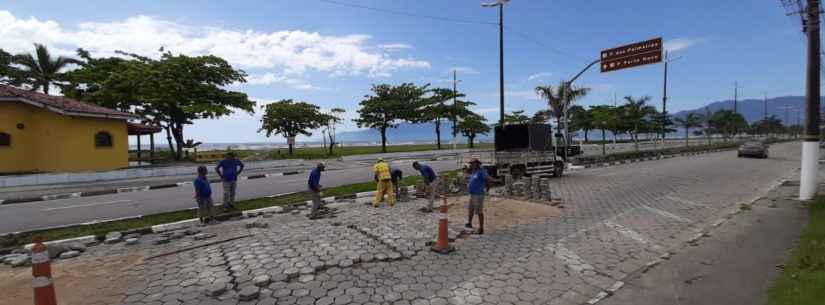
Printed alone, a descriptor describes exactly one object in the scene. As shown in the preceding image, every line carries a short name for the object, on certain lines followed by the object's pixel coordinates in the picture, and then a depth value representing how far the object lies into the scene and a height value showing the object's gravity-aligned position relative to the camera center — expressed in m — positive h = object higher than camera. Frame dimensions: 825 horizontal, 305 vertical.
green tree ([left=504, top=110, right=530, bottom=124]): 40.04 +2.44
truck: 15.23 -0.70
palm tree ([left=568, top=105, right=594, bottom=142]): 56.47 +3.18
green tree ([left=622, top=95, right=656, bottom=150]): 31.02 +2.36
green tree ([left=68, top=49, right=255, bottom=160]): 24.08 +4.22
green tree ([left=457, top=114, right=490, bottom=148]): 41.47 +1.63
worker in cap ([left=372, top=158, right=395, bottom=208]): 10.38 -1.27
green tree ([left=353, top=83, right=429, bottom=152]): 38.69 +3.88
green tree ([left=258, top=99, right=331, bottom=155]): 34.22 +2.44
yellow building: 17.97 +0.72
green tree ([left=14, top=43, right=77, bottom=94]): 29.41 +6.94
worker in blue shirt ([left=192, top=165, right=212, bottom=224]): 8.41 -1.30
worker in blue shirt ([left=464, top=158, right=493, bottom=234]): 7.37 -1.03
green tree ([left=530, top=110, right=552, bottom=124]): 45.23 +3.00
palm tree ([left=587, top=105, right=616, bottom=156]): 31.07 +1.81
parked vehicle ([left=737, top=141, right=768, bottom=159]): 27.47 -1.19
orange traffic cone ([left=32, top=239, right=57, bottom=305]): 3.40 -1.33
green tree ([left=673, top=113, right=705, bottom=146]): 49.94 +2.24
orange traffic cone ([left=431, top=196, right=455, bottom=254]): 6.11 -1.79
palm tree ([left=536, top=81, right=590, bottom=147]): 27.30 +3.34
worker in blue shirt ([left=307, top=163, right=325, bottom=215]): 9.34 -1.18
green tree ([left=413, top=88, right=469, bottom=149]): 40.94 +3.83
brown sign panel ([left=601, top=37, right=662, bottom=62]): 15.37 +4.12
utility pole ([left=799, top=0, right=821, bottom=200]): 10.54 +0.62
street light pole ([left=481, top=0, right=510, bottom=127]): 19.64 +4.82
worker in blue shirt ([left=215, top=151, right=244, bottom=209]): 9.77 -0.92
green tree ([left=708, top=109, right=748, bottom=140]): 53.62 +2.30
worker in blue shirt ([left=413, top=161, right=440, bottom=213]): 9.88 -1.06
